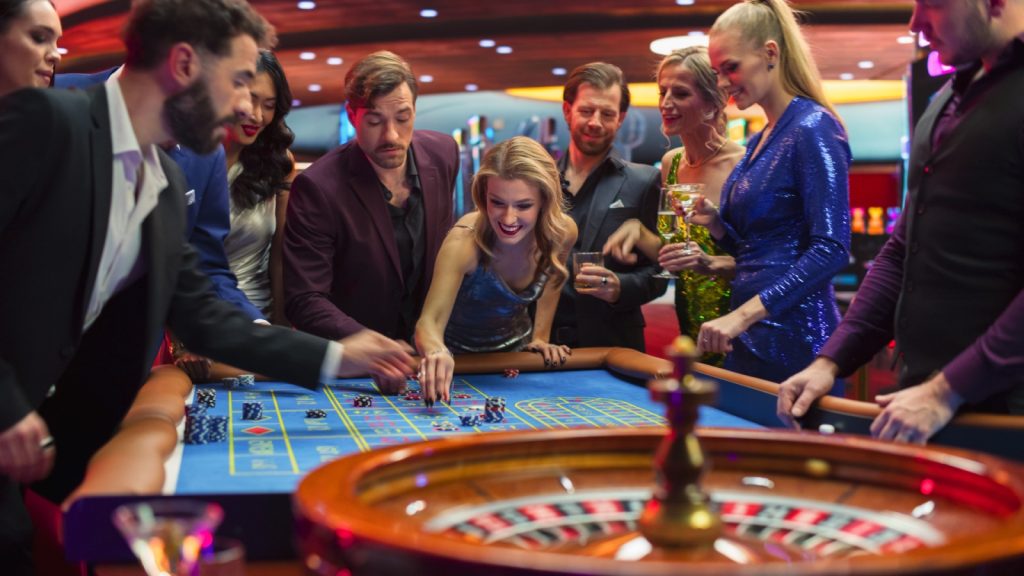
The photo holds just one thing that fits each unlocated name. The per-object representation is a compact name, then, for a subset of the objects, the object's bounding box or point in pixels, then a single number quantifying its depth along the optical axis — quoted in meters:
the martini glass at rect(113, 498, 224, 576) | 0.87
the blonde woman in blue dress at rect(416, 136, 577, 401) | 3.18
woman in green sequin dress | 3.17
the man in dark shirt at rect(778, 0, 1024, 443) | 1.66
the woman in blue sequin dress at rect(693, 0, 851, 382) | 2.54
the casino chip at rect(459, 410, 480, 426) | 2.22
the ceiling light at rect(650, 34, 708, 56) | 10.26
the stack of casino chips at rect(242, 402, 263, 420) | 2.22
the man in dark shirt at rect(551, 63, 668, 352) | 3.68
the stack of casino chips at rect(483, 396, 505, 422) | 2.25
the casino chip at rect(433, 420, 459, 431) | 2.15
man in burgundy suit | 3.27
